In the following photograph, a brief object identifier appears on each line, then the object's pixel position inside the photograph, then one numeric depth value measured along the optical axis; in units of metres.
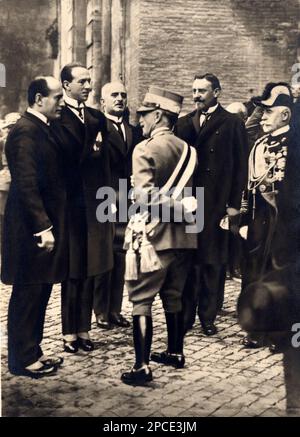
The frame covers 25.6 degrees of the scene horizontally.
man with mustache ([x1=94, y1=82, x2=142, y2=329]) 6.30
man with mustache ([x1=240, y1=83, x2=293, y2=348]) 6.48
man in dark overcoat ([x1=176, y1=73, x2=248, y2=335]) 6.33
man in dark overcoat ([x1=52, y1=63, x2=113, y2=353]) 6.11
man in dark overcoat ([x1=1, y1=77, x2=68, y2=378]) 5.95
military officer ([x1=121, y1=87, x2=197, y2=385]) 5.82
